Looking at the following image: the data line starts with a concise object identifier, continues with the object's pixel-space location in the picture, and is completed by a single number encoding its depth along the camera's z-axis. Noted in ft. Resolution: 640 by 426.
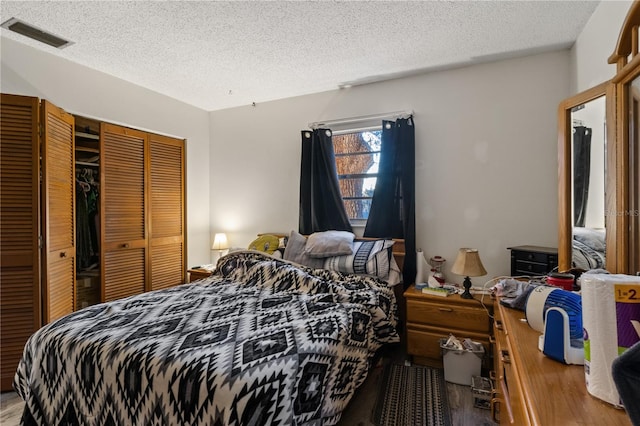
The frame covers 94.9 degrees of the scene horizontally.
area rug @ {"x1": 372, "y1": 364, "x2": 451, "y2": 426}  5.71
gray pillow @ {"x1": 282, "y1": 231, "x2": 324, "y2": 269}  8.94
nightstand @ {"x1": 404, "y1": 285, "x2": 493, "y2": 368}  7.00
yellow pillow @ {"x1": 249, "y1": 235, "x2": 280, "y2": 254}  10.50
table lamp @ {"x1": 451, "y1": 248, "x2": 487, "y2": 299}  7.13
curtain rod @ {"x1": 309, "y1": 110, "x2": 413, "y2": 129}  9.20
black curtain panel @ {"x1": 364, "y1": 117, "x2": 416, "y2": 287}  8.94
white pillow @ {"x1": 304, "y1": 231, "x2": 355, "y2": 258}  8.73
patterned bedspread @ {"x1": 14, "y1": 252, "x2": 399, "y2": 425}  3.67
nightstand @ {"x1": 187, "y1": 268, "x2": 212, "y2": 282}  10.50
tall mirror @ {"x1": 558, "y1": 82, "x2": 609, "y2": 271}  4.32
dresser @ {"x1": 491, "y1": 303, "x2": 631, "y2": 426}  2.14
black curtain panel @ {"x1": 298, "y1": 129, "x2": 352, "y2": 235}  10.23
